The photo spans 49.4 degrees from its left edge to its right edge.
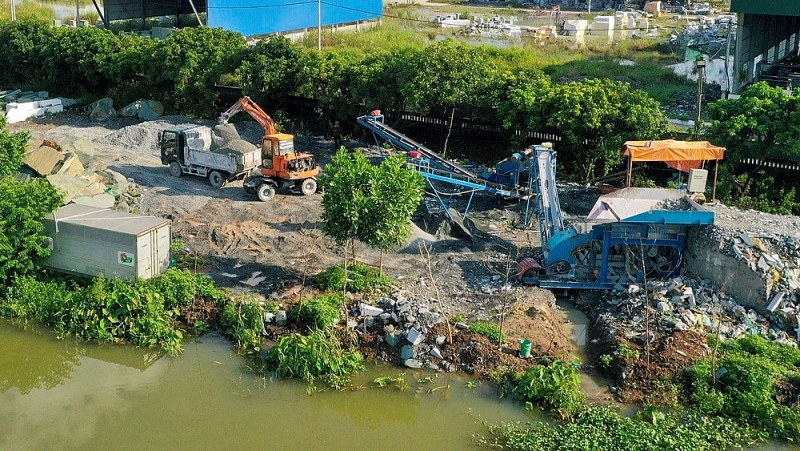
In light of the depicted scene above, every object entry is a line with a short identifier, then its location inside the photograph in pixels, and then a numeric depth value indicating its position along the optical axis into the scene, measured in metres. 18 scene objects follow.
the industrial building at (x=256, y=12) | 42.84
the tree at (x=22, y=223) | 18.69
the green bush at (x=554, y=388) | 15.34
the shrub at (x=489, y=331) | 17.09
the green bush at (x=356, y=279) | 18.91
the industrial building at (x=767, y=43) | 30.80
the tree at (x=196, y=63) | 32.69
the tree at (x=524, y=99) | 26.86
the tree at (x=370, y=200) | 18.12
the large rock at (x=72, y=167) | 23.81
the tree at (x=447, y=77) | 28.17
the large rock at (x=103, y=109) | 34.69
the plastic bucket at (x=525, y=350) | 16.73
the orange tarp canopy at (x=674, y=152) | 22.53
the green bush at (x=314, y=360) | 16.47
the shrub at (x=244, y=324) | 17.64
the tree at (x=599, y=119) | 25.47
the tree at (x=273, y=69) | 31.34
